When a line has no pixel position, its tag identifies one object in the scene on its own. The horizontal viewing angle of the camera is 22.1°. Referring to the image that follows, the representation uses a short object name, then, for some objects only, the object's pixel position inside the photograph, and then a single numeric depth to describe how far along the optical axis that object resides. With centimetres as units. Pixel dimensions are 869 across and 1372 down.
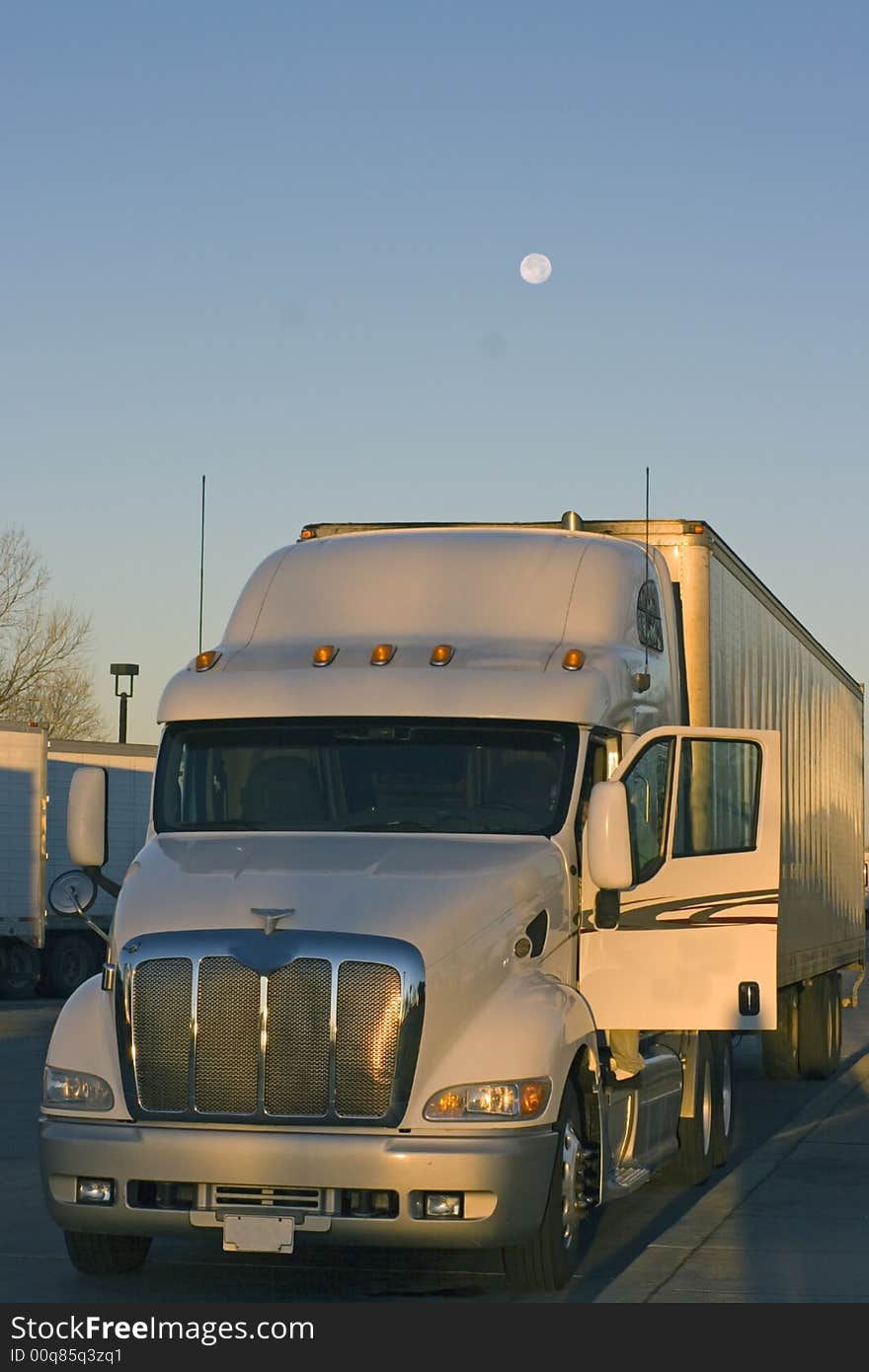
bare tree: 6531
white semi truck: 889
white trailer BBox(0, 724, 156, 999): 3152
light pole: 5381
